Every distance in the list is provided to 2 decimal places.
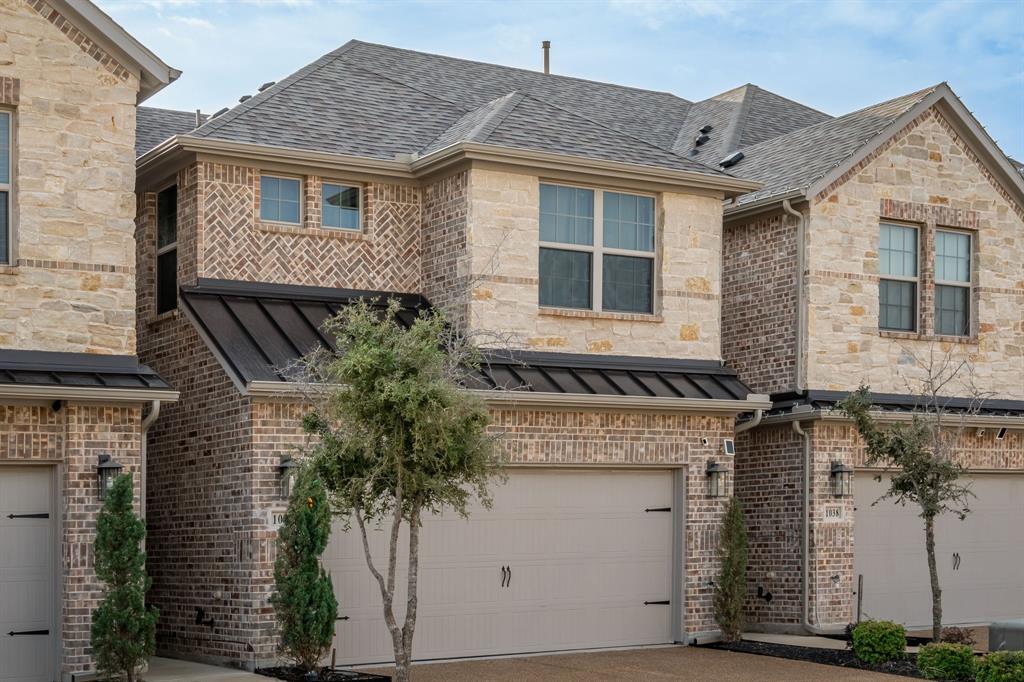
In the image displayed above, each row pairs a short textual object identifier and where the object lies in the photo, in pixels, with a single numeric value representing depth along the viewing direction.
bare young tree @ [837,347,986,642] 16.86
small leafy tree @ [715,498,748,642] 18.16
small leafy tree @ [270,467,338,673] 14.94
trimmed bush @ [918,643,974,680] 15.02
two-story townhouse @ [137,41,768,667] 16.36
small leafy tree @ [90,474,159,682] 14.05
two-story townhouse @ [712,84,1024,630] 19.38
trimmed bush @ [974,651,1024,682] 14.03
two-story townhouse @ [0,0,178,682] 14.57
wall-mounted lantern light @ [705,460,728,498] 18.41
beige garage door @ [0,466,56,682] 14.56
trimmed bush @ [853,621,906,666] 16.19
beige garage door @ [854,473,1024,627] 19.94
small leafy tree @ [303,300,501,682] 12.46
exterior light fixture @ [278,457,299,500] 15.47
